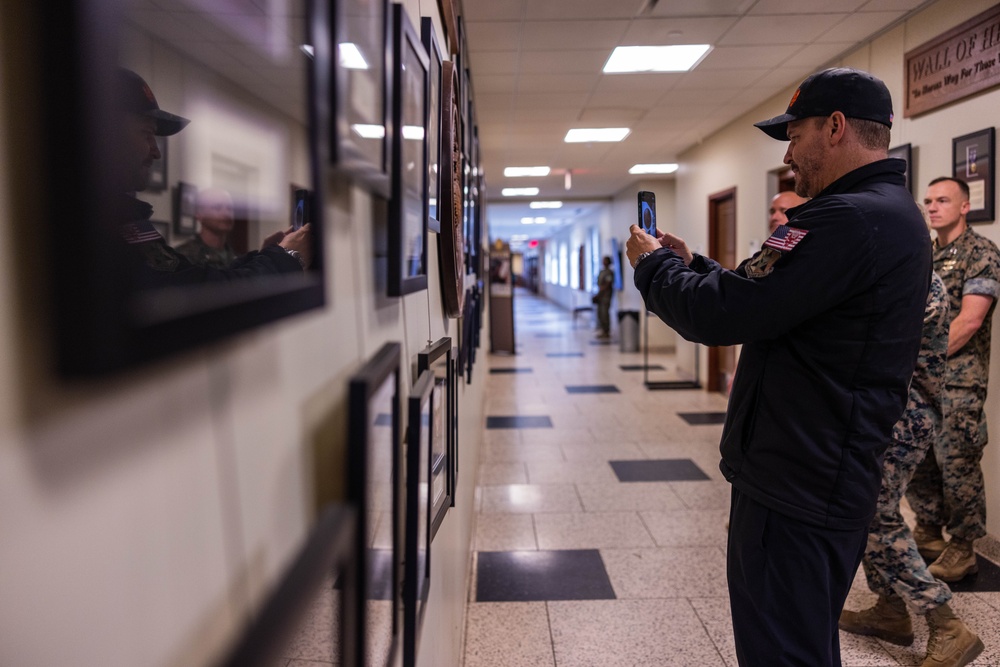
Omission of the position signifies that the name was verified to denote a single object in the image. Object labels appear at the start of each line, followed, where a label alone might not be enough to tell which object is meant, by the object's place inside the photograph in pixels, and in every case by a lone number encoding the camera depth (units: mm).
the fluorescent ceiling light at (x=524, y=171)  9961
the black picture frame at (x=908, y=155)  3838
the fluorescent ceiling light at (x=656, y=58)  4426
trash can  10508
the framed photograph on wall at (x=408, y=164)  768
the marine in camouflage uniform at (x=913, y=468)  2285
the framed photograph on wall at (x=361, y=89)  482
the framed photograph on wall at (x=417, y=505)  850
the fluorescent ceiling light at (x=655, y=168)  9727
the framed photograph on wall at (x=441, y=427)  1151
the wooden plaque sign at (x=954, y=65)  3182
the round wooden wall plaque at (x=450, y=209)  1443
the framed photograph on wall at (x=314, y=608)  343
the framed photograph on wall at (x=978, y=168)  3207
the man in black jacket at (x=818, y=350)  1420
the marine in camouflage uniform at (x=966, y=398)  2957
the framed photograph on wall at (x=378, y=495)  533
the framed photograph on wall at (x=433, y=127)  1138
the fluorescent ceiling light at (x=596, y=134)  7094
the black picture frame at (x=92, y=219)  239
